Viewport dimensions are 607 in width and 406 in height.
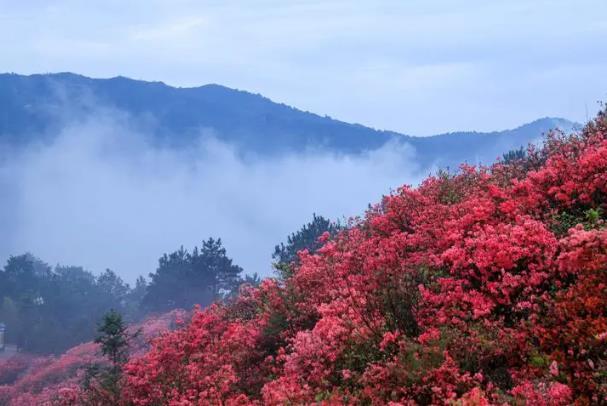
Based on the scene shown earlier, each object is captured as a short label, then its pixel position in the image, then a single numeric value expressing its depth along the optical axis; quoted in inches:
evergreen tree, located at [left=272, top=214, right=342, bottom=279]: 2770.7
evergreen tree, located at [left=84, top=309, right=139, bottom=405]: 811.4
